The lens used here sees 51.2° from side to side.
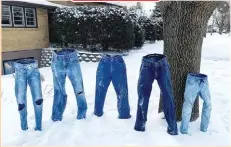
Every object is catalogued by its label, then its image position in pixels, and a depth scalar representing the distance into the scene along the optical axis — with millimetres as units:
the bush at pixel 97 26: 10414
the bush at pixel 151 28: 15719
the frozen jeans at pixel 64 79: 3463
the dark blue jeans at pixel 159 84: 3135
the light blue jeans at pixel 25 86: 3297
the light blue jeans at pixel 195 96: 3148
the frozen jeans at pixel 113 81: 3572
